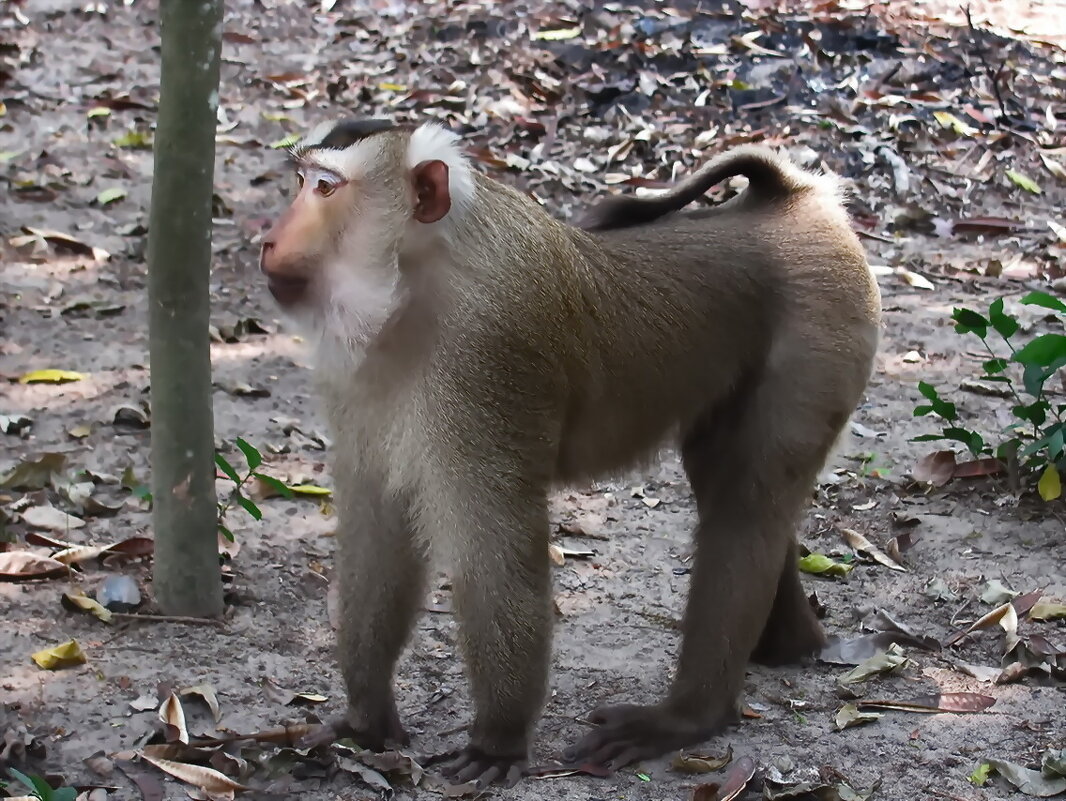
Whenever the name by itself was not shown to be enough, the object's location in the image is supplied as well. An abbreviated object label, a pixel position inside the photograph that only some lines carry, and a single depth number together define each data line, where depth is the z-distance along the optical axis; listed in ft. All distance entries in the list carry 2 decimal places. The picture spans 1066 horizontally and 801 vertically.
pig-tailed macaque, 10.88
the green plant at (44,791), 9.86
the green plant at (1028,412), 15.99
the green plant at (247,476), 13.85
